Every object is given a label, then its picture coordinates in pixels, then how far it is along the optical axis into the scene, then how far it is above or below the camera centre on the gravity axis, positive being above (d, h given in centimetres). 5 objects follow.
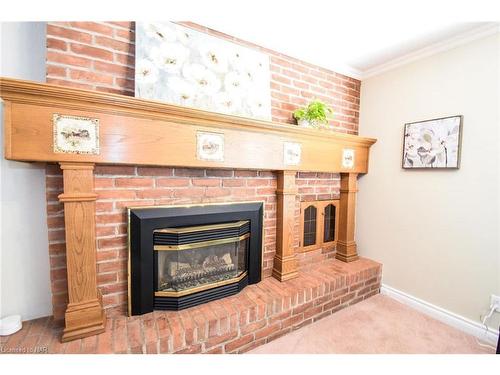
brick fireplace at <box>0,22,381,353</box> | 113 -9
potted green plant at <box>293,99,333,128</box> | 184 +56
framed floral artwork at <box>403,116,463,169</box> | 171 +32
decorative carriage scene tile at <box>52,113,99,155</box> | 108 +21
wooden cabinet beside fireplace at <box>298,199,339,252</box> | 216 -48
